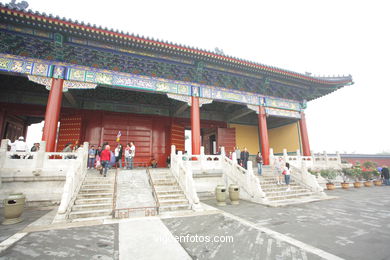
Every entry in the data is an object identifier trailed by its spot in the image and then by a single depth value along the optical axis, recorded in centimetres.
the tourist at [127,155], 901
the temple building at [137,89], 738
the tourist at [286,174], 821
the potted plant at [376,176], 1234
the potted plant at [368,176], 1184
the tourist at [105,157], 723
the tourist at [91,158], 886
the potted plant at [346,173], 1125
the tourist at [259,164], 945
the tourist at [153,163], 1142
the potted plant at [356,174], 1124
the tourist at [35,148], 757
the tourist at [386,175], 1249
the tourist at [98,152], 916
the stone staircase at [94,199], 484
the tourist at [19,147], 643
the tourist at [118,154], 915
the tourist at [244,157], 989
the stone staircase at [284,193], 686
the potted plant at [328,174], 1066
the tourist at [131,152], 886
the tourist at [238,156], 1020
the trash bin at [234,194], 669
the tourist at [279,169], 855
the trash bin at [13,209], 448
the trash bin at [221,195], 646
